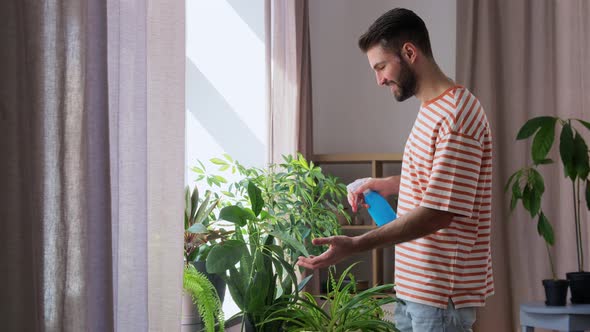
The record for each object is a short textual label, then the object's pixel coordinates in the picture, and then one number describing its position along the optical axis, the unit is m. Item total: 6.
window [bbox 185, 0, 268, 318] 3.66
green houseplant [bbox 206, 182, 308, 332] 2.58
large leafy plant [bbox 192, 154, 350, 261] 2.95
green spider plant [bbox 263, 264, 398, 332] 2.69
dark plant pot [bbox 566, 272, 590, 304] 3.61
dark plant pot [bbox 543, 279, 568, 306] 3.58
